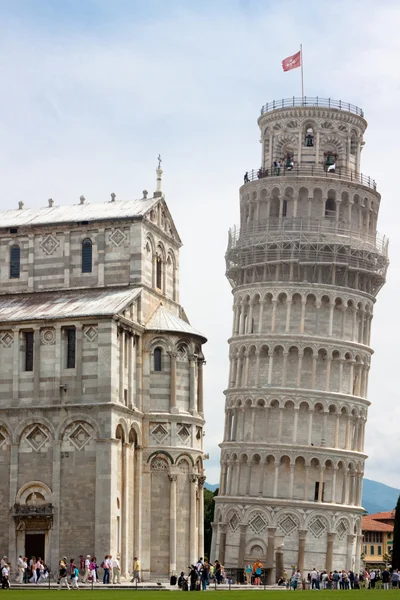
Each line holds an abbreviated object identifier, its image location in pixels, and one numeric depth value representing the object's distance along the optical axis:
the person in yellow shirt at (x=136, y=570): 70.29
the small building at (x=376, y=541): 172.50
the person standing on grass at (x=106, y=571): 68.12
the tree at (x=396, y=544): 103.52
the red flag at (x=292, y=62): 109.06
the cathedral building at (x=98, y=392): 71.38
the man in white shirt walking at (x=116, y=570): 69.44
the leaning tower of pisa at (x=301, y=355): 107.81
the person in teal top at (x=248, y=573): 89.62
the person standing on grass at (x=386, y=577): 91.95
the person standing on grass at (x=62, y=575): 67.00
